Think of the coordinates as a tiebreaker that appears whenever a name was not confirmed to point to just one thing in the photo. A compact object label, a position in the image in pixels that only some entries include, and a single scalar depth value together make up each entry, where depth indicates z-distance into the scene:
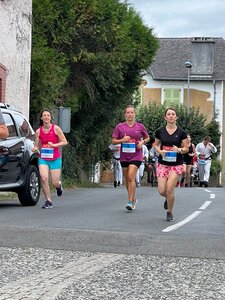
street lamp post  59.32
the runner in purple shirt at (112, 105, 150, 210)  15.83
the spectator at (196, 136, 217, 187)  34.84
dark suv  16.31
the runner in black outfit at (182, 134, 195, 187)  32.14
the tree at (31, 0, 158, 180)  27.47
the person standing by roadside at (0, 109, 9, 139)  10.40
